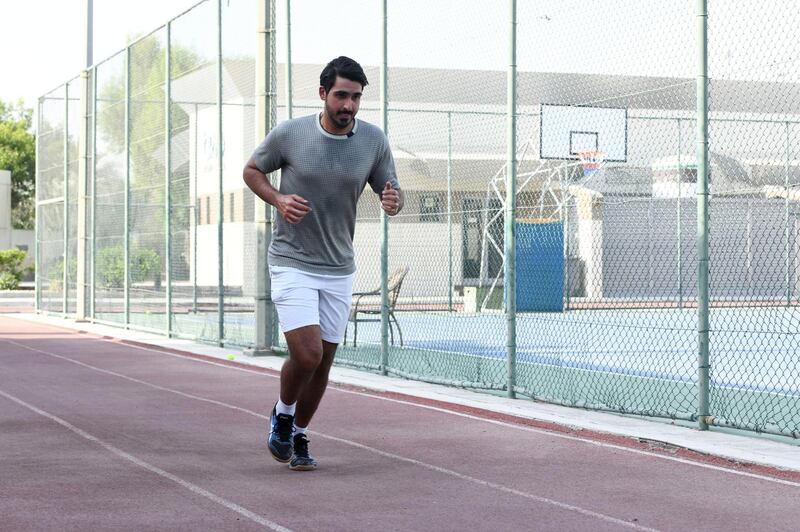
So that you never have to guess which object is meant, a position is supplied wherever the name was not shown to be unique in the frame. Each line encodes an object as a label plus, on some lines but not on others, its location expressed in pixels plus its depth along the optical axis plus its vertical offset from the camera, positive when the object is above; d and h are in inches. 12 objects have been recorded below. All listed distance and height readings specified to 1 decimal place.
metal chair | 603.2 -15.5
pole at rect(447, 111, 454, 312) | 851.1 +29.1
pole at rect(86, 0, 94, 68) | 1097.4 +178.7
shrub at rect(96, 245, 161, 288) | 876.0 -8.3
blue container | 898.7 -7.2
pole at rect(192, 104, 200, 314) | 792.3 +17.9
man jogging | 294.4 +8.9
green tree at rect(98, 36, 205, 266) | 818.2 +77.0
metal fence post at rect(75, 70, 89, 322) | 1060.5 +44.5
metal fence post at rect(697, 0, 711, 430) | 371.2 +13.3
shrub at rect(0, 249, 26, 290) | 1691.7 -16.6
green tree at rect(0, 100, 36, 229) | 3201.3 +206.2
